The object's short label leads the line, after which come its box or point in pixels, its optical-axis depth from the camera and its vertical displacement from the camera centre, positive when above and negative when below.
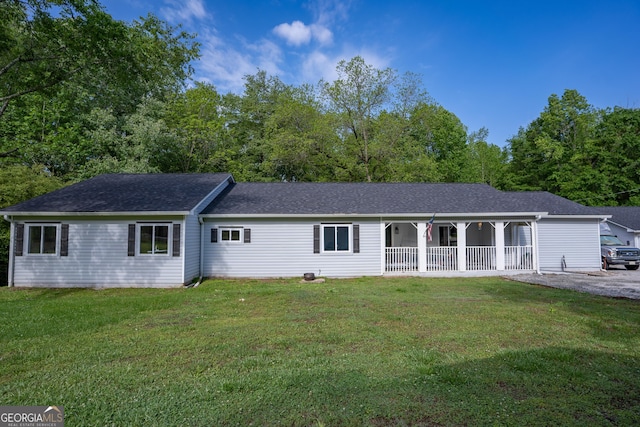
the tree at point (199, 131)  24.28 +7.60
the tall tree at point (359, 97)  23.41 +9.73
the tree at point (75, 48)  9.30 +5.63
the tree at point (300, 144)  22.95 +6.09
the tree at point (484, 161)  34.09 +7.75
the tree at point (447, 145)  30.98 +8.25
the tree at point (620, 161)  27.78 +5.88
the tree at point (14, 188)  12.14 +1.73
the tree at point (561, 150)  28.67 +7.34
